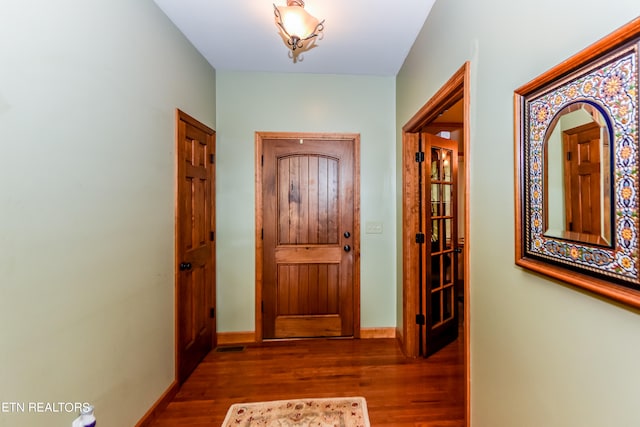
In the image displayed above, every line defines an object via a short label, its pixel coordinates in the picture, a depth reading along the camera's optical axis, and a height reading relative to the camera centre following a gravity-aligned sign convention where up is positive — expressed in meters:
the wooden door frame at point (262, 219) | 2.87 +0.00
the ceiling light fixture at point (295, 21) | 1.70 +1.15
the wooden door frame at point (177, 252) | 2.12 -0.27
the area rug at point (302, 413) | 1.81 -1.29
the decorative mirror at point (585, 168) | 0.70 +0.13
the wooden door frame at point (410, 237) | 2.55 -0.21
